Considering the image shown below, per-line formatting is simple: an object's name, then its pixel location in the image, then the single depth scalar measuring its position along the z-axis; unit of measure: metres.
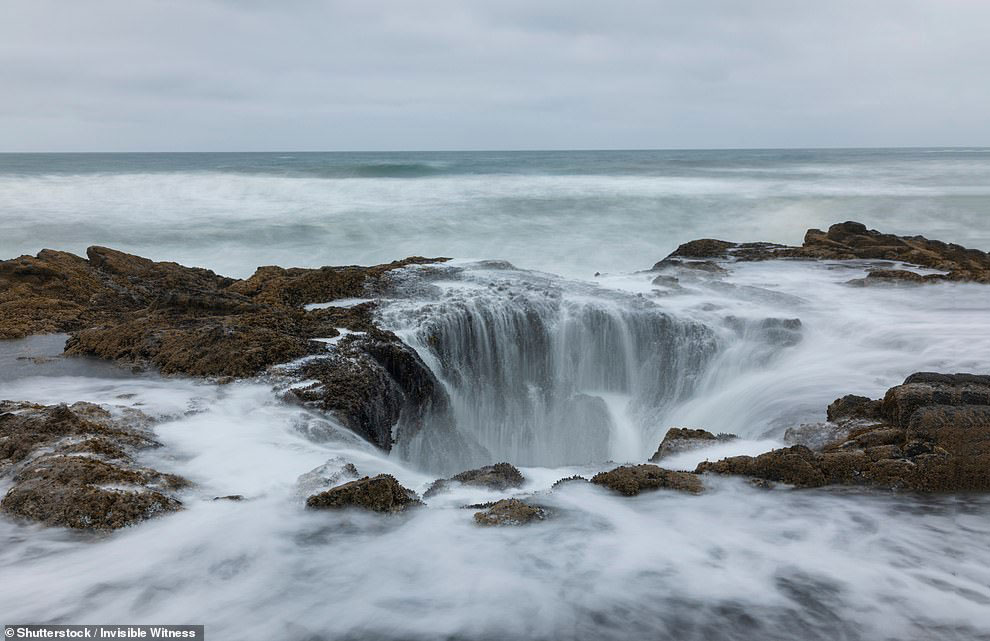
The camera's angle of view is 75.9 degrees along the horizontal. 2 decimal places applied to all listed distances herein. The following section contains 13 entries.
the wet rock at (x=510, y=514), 3.62
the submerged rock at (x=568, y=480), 4.13
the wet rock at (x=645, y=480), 3.95
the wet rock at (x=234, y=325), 5.58
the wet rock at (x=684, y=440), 4.87
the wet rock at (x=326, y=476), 3.90
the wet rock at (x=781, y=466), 3.97
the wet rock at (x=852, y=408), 4.67
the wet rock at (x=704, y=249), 11.95
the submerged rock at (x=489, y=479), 4.19
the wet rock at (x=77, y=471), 3.37
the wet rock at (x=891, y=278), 9.48
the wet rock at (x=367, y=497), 3.70
